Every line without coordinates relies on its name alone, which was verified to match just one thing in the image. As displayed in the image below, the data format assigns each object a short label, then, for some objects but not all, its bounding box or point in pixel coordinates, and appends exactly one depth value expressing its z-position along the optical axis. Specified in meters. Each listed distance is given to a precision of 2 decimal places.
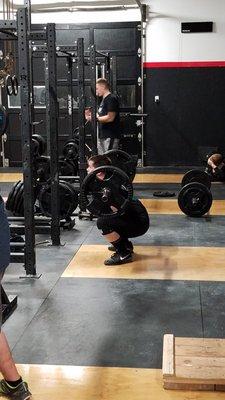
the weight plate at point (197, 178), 6.26
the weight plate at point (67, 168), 8.01
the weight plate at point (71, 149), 8.05
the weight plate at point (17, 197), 5.15
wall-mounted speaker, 9.35
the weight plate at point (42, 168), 5.20
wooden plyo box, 2.39
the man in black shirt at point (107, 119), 6.75
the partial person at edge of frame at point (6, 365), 2.18
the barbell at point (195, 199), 5.69
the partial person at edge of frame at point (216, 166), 8.09
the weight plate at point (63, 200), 5.07
